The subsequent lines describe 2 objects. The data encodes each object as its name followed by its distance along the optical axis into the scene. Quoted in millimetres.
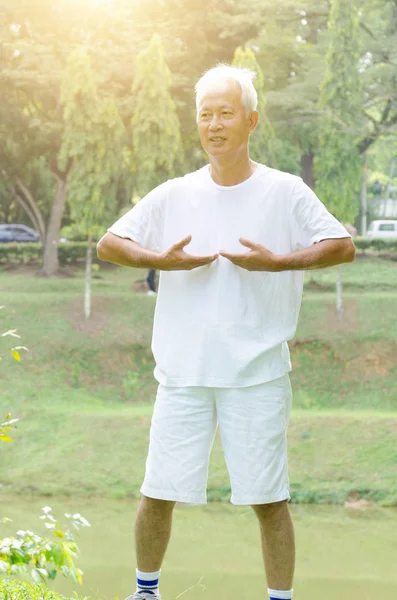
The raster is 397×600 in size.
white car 28234
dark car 27234
